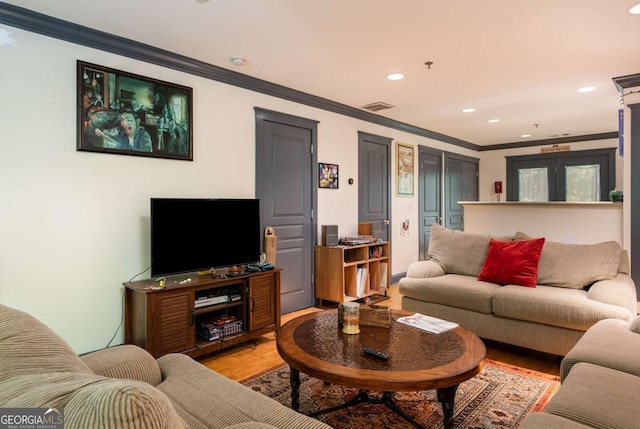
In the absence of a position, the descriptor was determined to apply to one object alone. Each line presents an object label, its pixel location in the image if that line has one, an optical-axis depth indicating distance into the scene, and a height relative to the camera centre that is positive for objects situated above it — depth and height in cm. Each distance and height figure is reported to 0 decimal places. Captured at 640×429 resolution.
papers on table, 219 -68
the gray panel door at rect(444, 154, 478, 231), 705 +50
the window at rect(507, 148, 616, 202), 690 +66
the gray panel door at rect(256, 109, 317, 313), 388 +20
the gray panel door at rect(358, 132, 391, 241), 510 +41
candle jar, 214 -62
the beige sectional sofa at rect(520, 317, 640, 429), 129 -70
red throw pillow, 315 -46
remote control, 178 -68
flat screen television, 278 -18
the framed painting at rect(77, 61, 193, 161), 268 +75
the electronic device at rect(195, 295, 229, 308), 291 -70
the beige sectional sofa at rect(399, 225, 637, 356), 264 -65
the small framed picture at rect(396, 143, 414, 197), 577 +64
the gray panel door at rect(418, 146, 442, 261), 631 +33
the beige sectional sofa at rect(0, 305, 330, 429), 61 -37
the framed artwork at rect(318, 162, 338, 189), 449 +43
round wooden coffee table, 159 -69
